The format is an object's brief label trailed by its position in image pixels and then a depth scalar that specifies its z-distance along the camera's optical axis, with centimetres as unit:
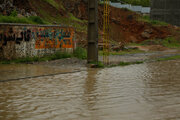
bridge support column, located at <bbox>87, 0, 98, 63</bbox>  1798
